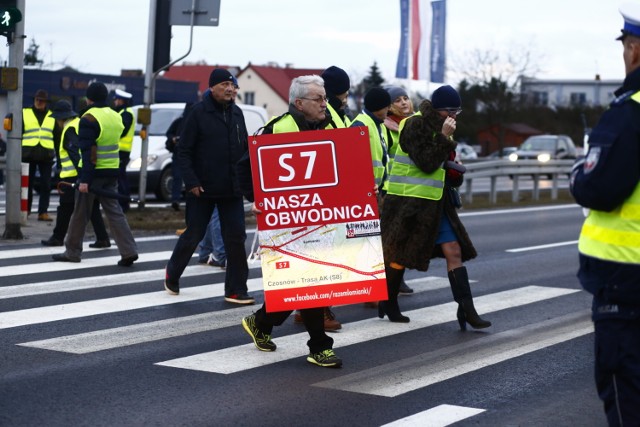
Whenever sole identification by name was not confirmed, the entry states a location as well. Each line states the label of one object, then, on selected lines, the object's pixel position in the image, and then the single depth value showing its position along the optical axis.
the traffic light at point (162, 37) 18.41
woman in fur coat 8.80
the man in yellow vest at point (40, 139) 17.70
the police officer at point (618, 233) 4.39
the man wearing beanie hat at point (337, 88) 9.34
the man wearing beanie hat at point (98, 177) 12.24
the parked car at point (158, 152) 22.02
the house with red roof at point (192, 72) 118.12
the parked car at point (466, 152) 59.42
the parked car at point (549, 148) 45.56
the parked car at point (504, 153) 67.04
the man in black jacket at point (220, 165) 9.91
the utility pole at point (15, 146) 14.16
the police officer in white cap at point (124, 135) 17.55
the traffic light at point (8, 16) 13.73
